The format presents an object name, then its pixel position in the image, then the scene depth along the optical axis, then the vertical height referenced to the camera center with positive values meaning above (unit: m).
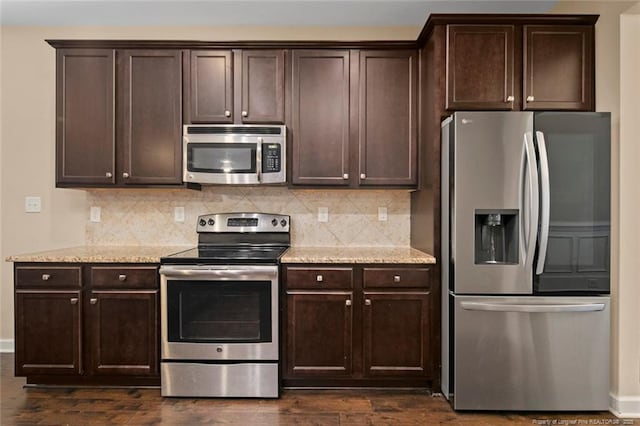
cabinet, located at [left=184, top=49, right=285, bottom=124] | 3.17 +0.88
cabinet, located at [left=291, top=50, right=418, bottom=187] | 3.14 +0.66
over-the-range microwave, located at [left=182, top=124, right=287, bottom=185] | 3.10 +0.38
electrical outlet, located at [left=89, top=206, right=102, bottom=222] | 3.54 -0.05
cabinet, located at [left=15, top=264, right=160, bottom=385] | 2.84 -0.73
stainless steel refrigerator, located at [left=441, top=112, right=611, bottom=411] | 2.50 -0.31
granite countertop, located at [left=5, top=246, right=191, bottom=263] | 2.84 -0.32
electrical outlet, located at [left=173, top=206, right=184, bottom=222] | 3.53 -0.05
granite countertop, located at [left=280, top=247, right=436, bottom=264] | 2.81 -0.32
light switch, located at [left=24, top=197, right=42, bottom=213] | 3.56 +0.03
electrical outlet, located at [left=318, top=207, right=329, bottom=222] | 3.52 -0.05
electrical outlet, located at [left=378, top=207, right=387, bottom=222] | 3.51 -0.05
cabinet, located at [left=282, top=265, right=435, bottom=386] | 2.82 -0.74
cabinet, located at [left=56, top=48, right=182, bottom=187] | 3.15 +0.69
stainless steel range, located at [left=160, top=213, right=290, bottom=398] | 2.77 -0.75
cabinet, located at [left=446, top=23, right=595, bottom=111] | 2.71 +0.89
